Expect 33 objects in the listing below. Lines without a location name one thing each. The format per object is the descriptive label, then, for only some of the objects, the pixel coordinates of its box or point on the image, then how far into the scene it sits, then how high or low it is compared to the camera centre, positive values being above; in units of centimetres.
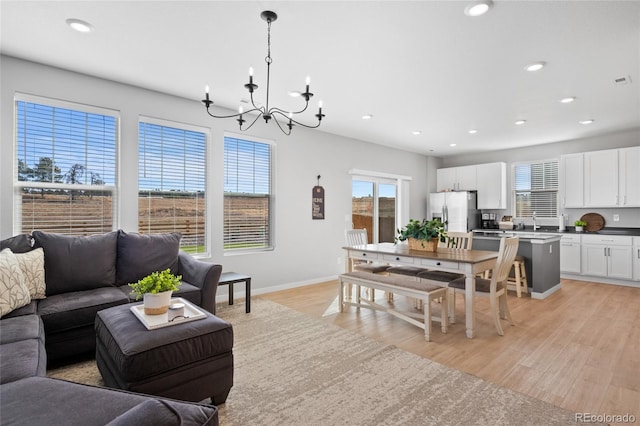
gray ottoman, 178 -84
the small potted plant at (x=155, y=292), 214 -53
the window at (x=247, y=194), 464 +26
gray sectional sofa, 117 -73
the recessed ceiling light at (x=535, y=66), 311 +142
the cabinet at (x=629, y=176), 547 +62
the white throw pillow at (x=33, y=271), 262 -49
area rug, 195 -122
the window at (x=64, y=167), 318 +46
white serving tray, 201 -69
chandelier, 232 +140
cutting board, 610 -16
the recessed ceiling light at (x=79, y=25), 249 +145
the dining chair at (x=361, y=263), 438 -74
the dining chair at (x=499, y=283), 323 -73
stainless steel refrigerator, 716 +6
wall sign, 557 +18
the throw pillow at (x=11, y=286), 231 -54
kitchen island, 467 -68
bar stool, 475 -94
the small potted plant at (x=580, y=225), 607 -23
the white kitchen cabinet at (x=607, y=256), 543 -74
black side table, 388 -82
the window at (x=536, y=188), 664 +50
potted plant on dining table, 380 -26
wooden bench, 314 -80
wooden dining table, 320 -51
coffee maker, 738 -19
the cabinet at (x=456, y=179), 752 +81
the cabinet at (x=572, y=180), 609 +62
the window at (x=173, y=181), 391 +39
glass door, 646 +9
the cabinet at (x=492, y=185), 707 +60
